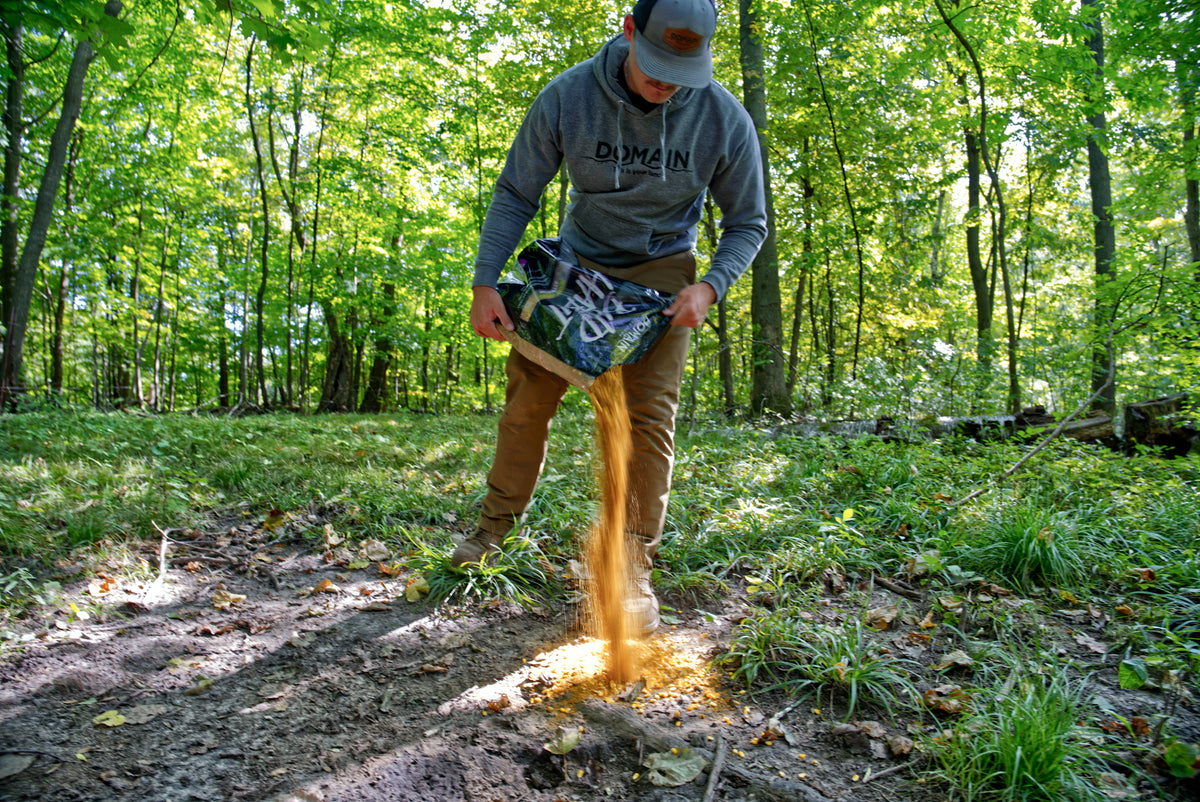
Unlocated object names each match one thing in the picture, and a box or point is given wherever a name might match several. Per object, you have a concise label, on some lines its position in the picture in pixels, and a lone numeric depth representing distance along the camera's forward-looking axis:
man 2.31
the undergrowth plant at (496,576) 2.57
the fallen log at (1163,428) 4.99
